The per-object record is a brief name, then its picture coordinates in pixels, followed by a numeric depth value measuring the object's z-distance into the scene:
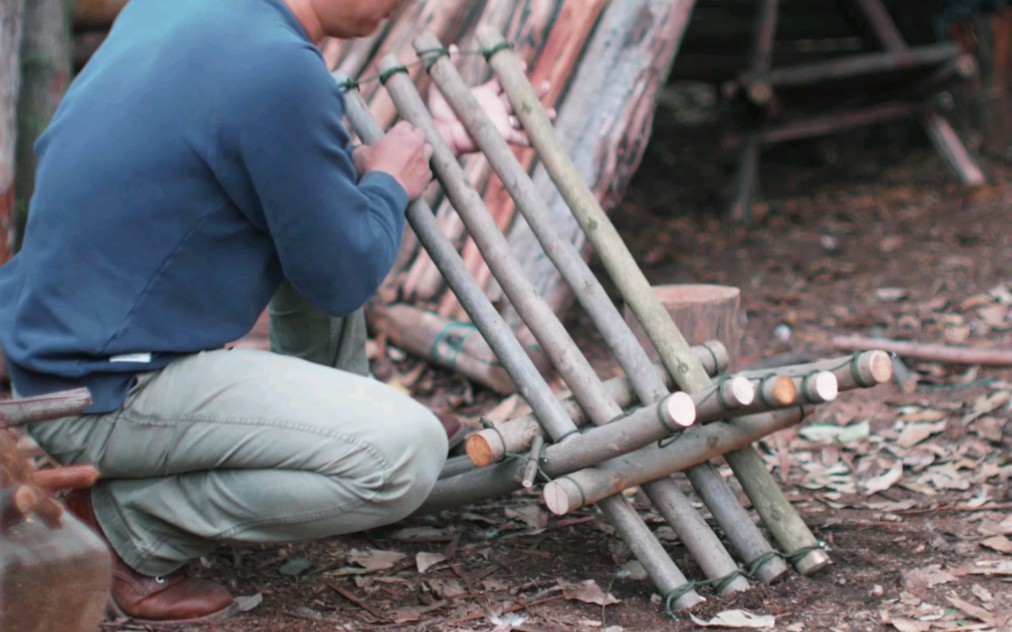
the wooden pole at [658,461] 2.76
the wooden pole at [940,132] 7.43
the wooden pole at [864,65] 7.25
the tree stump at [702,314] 3.61
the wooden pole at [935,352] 4.41
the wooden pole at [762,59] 7.18
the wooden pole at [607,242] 3.06
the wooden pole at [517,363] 2.86
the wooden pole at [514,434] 2.84
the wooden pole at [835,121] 7.46
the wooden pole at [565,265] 2.96
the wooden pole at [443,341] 4.27
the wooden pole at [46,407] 2.11
